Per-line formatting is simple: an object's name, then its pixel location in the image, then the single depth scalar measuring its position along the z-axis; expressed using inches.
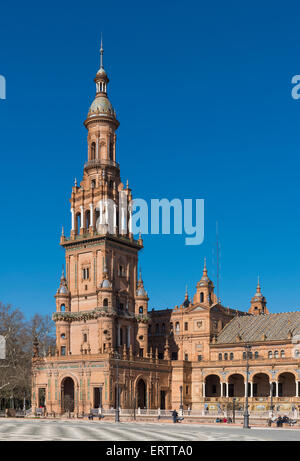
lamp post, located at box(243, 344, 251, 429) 2264.0
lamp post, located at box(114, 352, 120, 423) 3596.0
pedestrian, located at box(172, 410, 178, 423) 2859.0
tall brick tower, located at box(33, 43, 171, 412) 3796.8
